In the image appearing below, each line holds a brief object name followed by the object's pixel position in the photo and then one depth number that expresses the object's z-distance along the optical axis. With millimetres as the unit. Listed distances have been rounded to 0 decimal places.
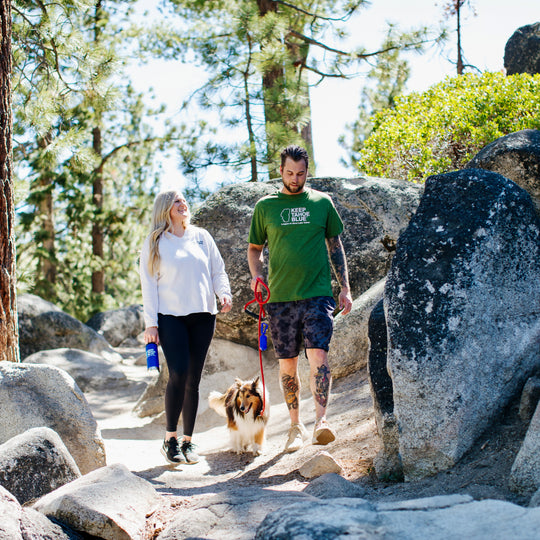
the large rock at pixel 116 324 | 14992
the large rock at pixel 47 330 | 11406
